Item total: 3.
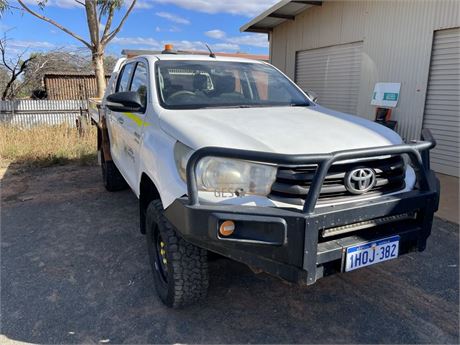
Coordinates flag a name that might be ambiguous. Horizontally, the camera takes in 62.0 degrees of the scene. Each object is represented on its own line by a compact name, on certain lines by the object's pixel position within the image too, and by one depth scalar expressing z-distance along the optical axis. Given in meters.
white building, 7.08
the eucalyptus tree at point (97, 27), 10.57
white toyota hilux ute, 2.10
